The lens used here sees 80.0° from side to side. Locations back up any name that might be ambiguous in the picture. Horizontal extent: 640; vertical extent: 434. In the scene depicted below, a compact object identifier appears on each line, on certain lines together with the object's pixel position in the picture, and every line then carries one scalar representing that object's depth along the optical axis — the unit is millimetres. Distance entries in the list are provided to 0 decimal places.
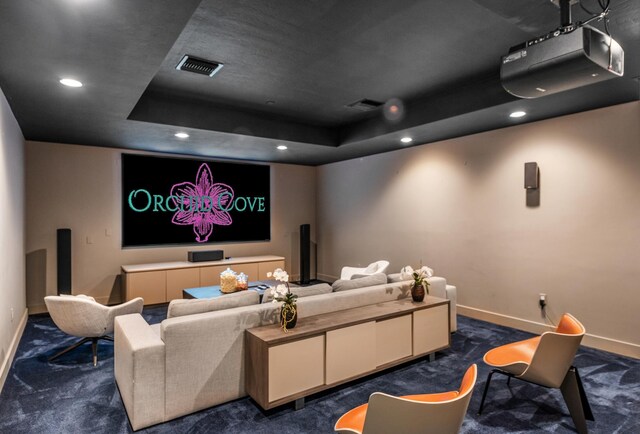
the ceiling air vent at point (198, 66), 3428
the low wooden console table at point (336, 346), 2806
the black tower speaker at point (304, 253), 7961
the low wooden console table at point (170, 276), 5935
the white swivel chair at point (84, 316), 3598
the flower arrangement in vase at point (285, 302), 2998
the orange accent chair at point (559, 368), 2523
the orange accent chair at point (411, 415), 1573
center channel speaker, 6605
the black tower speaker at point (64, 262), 5614
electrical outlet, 4645
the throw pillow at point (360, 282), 3775
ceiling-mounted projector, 2018
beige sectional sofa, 2656
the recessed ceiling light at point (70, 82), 3092
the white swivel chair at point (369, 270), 5812
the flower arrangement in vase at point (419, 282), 3893
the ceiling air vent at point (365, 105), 4748
